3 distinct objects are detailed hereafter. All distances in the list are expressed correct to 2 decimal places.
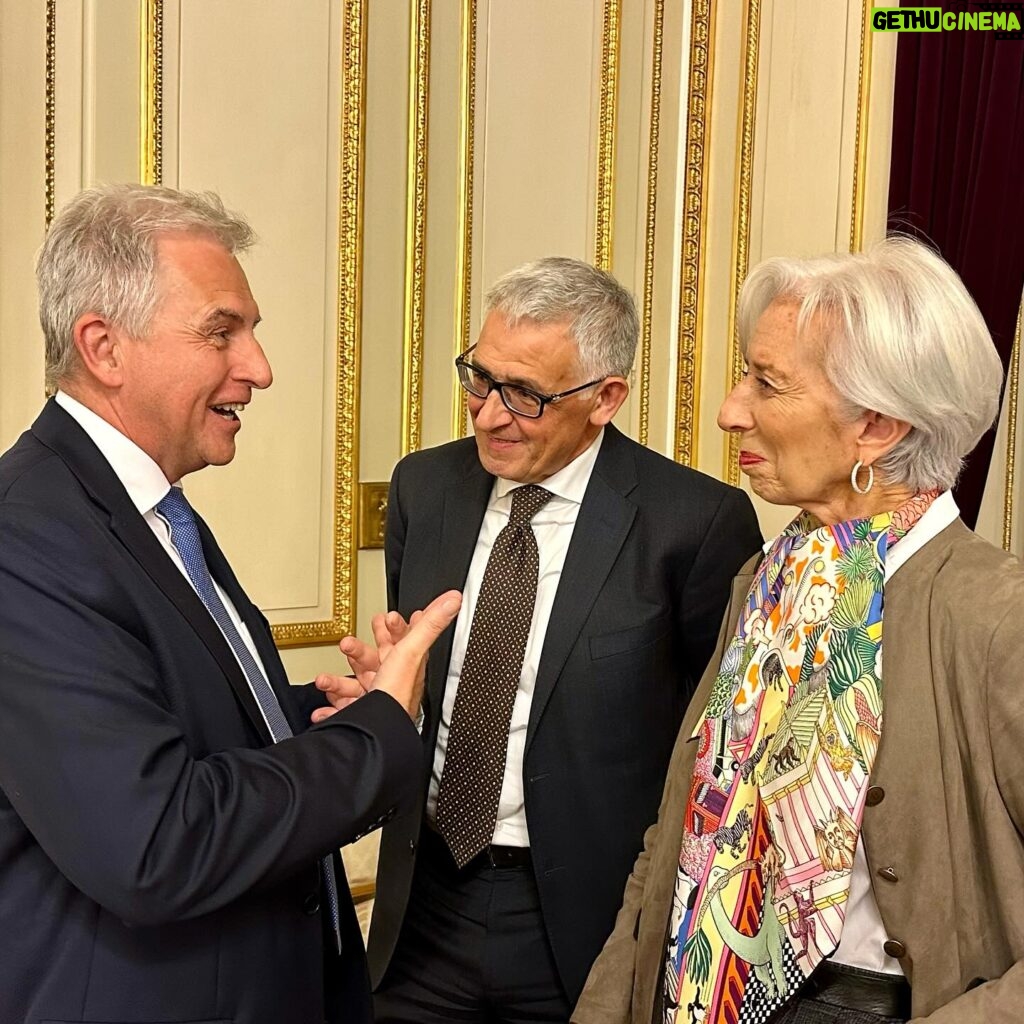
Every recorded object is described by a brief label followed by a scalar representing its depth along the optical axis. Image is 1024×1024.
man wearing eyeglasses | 2.24
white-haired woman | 1.57
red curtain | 3.86
